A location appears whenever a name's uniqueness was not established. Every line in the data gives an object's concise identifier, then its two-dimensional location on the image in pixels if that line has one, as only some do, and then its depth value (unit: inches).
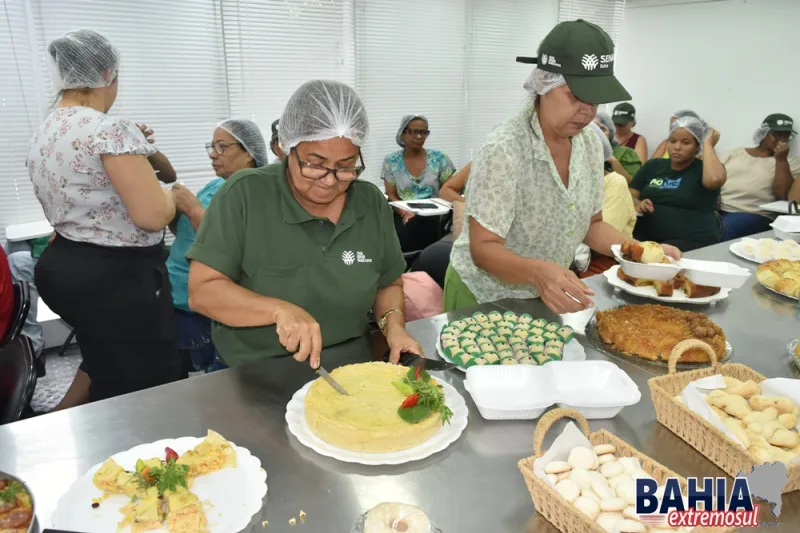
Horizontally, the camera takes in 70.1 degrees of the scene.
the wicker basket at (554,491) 41.1
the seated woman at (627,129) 297.1
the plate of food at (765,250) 113.0
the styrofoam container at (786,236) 129.3
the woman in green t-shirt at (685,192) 188.2
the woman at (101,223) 96.3
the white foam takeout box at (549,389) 58.2
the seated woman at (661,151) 292.3
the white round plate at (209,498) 43.1
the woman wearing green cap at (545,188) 79.6
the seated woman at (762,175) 243.4
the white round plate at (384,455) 51.9
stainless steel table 46.8
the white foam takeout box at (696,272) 86.2
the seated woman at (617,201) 162.6
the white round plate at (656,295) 89.9
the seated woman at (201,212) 125.8
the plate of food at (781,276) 94.8
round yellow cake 52.6
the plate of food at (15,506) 40.7
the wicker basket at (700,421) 49.4
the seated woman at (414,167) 245.4
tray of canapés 67.9
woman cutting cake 69.1
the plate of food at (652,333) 71.4
